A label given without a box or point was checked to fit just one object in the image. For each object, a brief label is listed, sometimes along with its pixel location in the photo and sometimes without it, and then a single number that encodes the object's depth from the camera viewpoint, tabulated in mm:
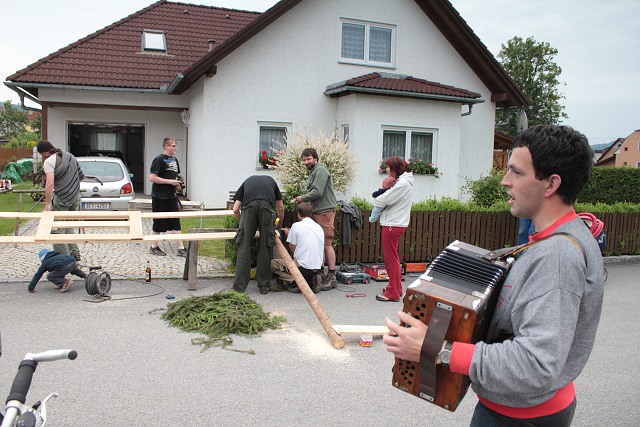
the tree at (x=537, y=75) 46688
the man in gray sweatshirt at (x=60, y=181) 9164
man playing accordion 1852
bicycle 1896
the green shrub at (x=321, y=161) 10859
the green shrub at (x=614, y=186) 21594
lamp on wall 18750
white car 13578
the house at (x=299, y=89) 16562
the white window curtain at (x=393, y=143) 17188
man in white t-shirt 8273
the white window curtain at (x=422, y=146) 17578
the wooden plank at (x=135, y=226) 7754
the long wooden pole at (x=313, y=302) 6070
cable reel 7547
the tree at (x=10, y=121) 66500
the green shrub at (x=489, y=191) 12125
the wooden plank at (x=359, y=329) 6219
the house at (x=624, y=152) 65750
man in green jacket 8812
